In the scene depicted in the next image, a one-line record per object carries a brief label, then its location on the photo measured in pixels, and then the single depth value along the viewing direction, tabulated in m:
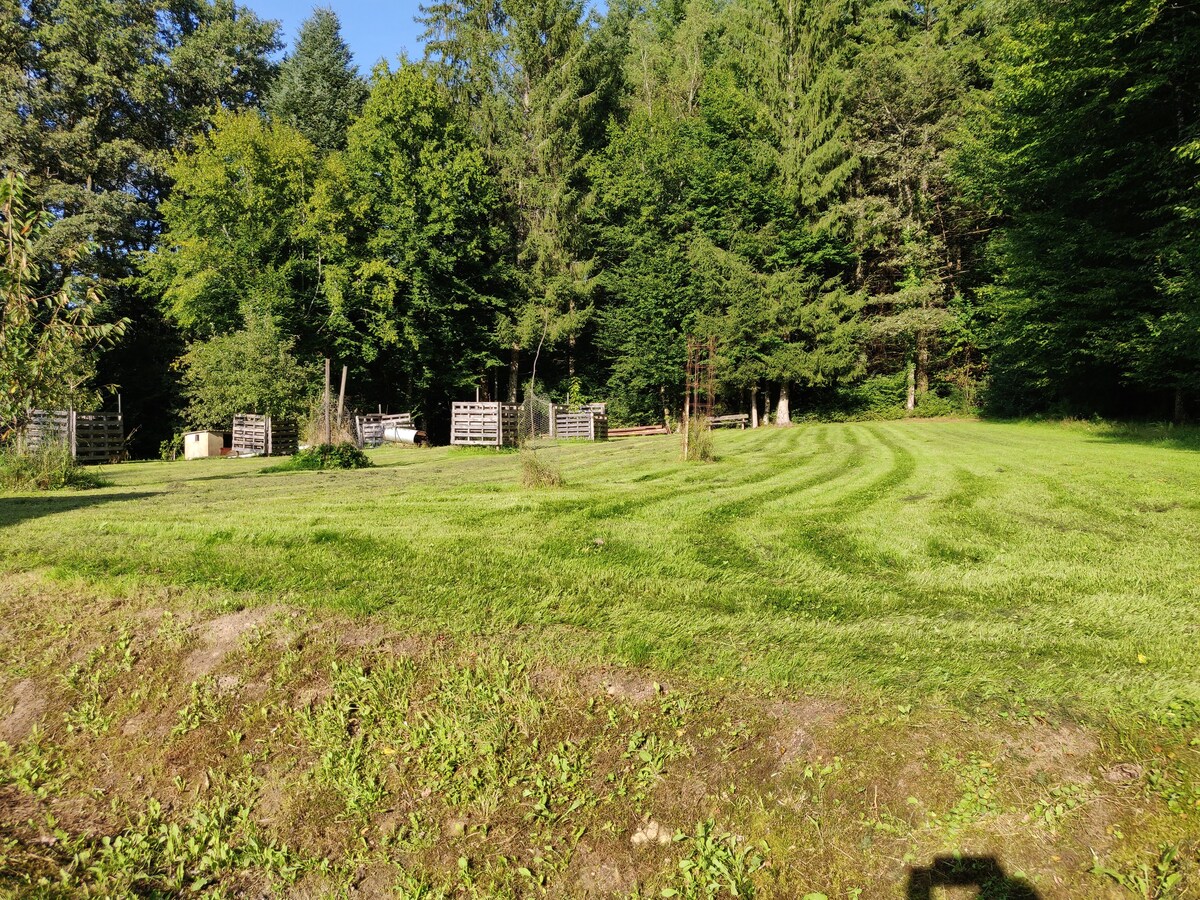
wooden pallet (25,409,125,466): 16.98
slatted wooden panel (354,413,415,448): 27.42
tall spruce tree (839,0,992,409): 27.98
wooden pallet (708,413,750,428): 29.08
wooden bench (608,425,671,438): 29.03
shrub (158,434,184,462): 23.12
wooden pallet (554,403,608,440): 27.20
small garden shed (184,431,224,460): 23.28
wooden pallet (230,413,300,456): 22.97
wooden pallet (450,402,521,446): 20.84
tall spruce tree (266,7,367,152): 33.28
